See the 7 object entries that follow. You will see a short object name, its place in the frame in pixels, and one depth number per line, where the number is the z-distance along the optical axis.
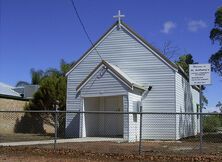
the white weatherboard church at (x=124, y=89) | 26.12
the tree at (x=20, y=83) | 82.62
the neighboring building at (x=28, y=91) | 41.99
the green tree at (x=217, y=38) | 35.16
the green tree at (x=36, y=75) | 68.00
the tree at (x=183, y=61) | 58.74
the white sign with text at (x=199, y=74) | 19.08
